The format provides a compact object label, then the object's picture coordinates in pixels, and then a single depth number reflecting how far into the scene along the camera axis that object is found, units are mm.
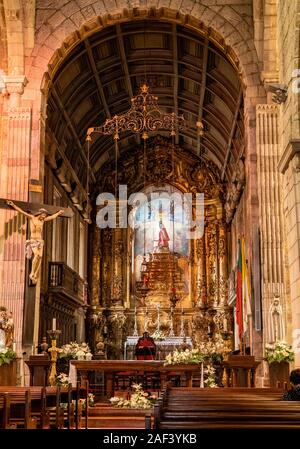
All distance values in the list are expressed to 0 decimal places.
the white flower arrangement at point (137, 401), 11484
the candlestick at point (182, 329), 24259
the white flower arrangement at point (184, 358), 12992
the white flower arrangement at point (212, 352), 16992
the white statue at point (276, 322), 13656
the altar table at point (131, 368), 12875
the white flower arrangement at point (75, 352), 14328
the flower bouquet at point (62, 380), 12865
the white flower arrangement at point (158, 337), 17344
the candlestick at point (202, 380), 13062
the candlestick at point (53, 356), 13234
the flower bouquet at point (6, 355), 13086
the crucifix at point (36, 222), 14202
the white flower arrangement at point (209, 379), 13900
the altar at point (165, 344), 21100
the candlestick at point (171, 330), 23852
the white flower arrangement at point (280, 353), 12883
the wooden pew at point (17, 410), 5904
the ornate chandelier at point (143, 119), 14047
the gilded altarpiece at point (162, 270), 25047
